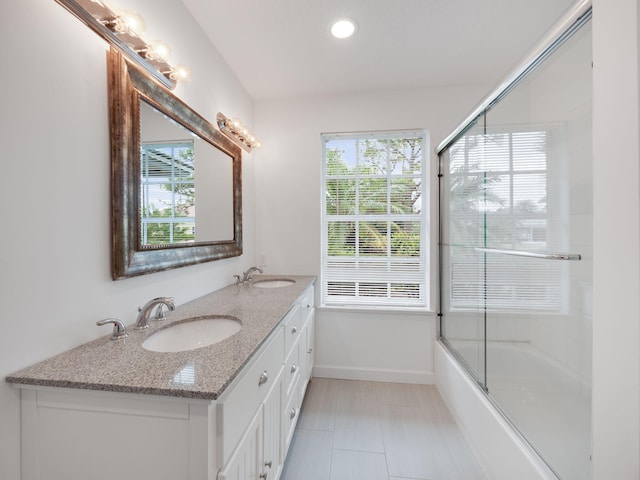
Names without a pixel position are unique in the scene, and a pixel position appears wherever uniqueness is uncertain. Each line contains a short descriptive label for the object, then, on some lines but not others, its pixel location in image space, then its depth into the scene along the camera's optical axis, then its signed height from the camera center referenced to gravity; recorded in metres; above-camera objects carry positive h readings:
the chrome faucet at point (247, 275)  2.06 -0.30
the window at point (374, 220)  2.45 +0.16
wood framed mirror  1.03 +0.29
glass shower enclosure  1.55 -0.08
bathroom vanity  0.66 -0.46
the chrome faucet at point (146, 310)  1.05 -0.29
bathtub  1.17 -0.98
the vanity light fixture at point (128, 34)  0.89 +0.76
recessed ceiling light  1.59 +1.29
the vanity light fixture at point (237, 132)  1.83 +0.78
